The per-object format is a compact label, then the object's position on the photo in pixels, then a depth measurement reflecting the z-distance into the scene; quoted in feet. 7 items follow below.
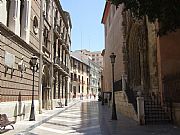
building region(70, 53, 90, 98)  260.21
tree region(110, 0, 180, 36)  32.81
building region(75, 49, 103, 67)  458.09
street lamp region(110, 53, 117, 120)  58.59
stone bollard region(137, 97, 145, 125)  48.21
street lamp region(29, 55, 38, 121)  57.91
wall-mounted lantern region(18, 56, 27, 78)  56.81
